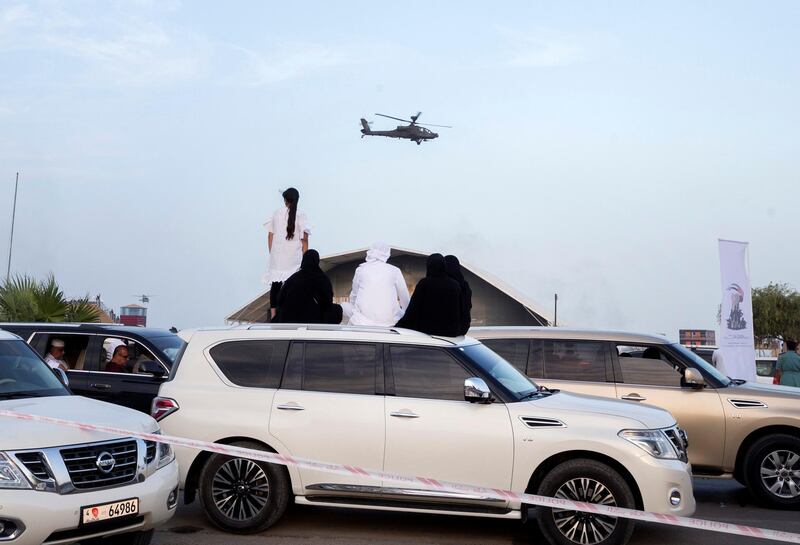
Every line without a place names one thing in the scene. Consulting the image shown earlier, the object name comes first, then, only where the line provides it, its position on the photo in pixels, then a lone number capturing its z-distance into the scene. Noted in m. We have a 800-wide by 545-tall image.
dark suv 12.01
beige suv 11.17
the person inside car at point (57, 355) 11.95
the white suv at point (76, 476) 6.44
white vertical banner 22.25
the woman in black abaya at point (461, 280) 11.48
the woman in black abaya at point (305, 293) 11.40
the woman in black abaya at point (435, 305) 10.71
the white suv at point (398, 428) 8.25
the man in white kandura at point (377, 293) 11.70
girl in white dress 12.27
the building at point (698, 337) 61.78
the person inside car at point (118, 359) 12.27
